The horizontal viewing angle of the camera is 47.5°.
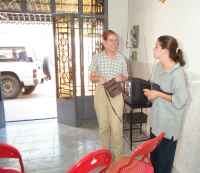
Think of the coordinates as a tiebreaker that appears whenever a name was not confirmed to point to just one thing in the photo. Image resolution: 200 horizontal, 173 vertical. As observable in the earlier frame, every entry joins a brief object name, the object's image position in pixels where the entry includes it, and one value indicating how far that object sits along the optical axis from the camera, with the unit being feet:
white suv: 18.49
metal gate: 11.98
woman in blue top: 5.10
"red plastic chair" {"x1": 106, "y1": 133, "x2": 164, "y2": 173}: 3.78
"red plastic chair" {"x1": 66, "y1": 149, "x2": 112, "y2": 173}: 3.41
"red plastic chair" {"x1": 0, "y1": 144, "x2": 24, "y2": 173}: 4.42
